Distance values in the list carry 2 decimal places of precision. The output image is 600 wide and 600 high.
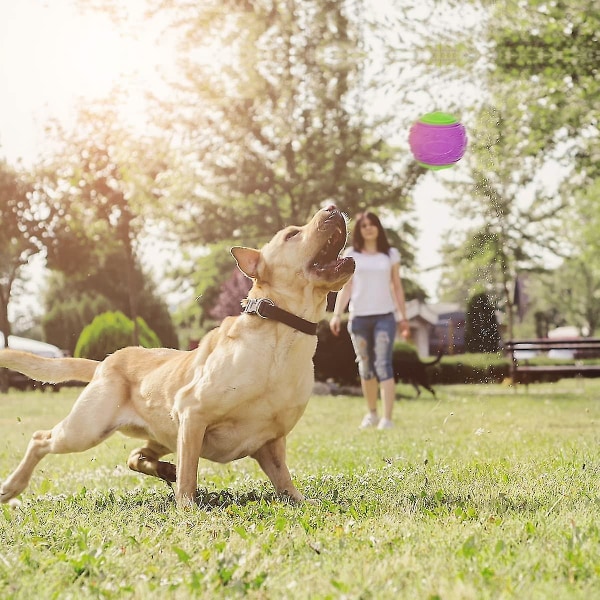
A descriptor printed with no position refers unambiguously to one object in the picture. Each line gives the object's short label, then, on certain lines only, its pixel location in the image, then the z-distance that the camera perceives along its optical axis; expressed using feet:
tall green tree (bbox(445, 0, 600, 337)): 51.42
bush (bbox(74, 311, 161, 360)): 68.23
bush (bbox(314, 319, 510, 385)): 59.88
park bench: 49.11
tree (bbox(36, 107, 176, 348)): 83.25
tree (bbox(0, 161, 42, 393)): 84.84
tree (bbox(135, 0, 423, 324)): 67.77
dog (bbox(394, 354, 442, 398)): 53.62
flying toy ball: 32.42
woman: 30.78
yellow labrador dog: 14.32
